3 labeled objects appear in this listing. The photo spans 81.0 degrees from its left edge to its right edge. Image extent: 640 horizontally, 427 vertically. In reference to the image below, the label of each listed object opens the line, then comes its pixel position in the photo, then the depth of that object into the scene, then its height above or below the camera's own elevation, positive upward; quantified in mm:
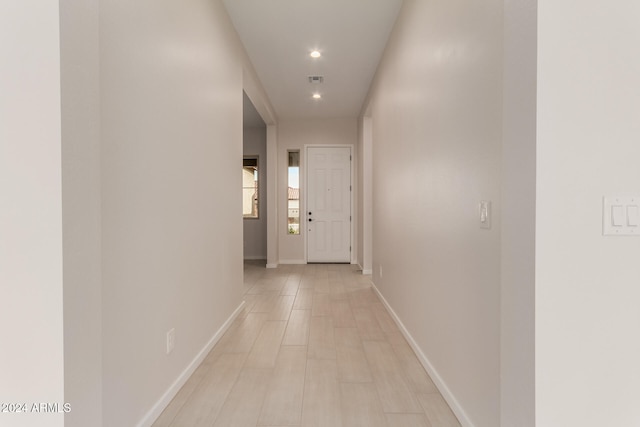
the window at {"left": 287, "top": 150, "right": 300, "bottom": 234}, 7281 +227
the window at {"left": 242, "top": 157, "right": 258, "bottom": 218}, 7961 +441
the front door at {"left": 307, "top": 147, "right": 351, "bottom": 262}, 7207 +208
